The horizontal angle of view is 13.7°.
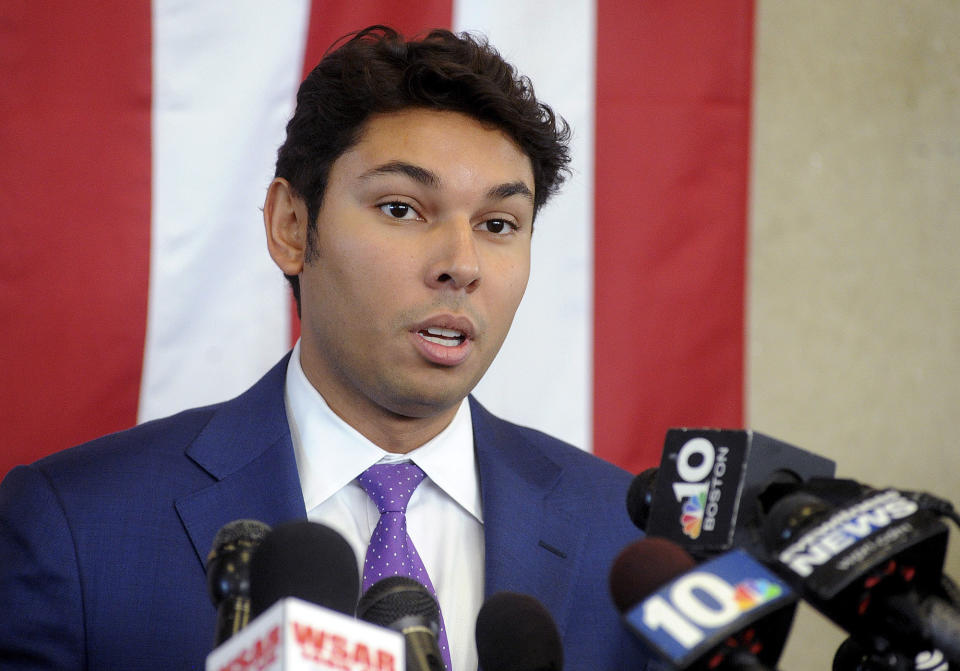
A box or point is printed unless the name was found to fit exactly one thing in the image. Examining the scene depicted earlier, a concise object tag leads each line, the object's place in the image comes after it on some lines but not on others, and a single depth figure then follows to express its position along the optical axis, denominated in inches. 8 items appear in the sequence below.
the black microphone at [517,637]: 77.6
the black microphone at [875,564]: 74.9
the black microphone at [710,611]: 68.9
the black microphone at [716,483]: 78.3
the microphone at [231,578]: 76.3
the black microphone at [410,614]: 76.6
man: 86.5
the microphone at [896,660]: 77.0
